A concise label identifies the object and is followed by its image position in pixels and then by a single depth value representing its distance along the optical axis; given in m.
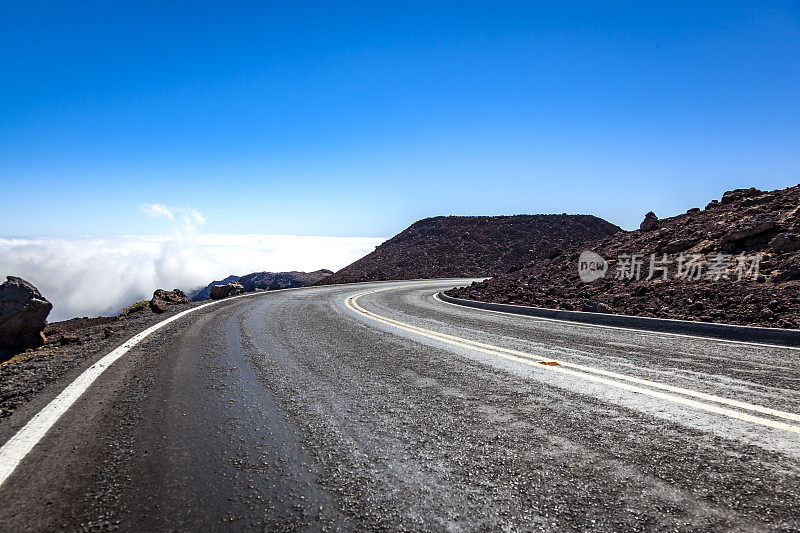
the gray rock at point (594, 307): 11.08
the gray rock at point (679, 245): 14.55
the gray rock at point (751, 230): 13.02
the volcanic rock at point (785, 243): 11.68
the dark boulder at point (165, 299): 13.43
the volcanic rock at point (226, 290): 18.55
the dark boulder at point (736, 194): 17.59
